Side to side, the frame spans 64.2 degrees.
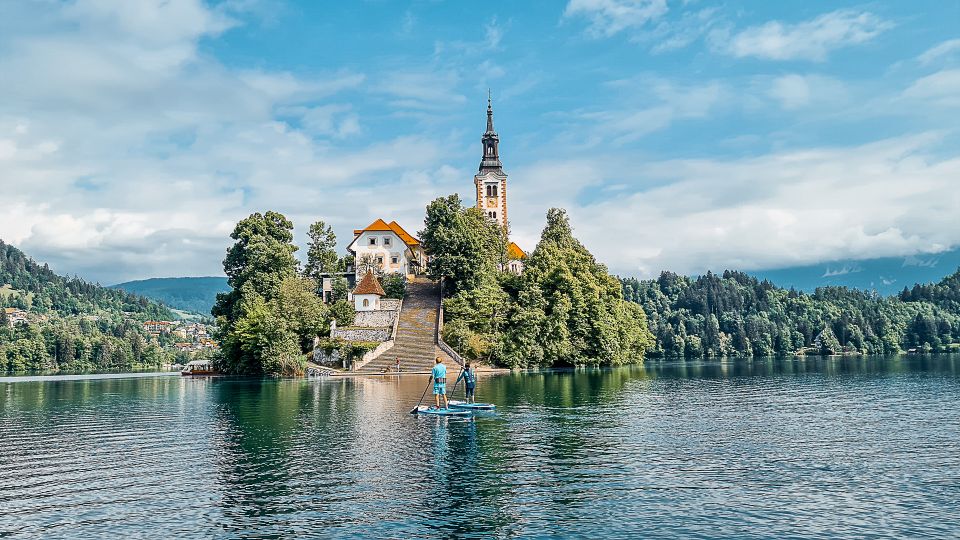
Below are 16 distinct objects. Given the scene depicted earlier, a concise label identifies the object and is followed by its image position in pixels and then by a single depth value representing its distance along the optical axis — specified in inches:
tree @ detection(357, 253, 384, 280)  4719.5
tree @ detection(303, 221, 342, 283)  4621.1
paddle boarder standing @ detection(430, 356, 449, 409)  1761.8
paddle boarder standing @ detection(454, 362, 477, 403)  1809.8
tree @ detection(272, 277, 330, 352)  3873.0
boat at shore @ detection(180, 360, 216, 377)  4244.6
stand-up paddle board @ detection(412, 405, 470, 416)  1649.9
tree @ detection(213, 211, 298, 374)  3868.1
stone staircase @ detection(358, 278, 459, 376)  3511.3
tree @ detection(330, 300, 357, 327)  4005.9
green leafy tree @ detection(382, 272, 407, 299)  4451.3
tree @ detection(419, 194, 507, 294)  4146.2
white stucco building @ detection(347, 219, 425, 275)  4886.8
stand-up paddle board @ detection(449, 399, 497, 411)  1736.0
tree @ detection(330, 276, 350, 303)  4436.5
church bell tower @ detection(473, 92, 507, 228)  5753.0
